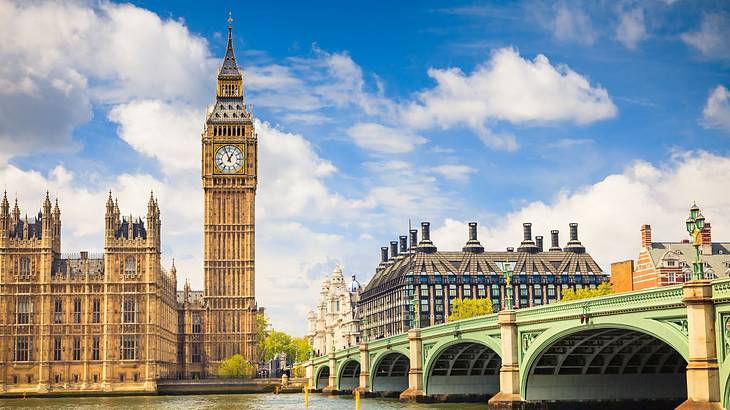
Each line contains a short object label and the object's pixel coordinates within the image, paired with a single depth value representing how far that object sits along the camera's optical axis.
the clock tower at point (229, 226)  160.12
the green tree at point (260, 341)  184.75
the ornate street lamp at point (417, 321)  85.18
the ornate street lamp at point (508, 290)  65.40
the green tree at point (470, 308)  141.23
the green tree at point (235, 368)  151.38
